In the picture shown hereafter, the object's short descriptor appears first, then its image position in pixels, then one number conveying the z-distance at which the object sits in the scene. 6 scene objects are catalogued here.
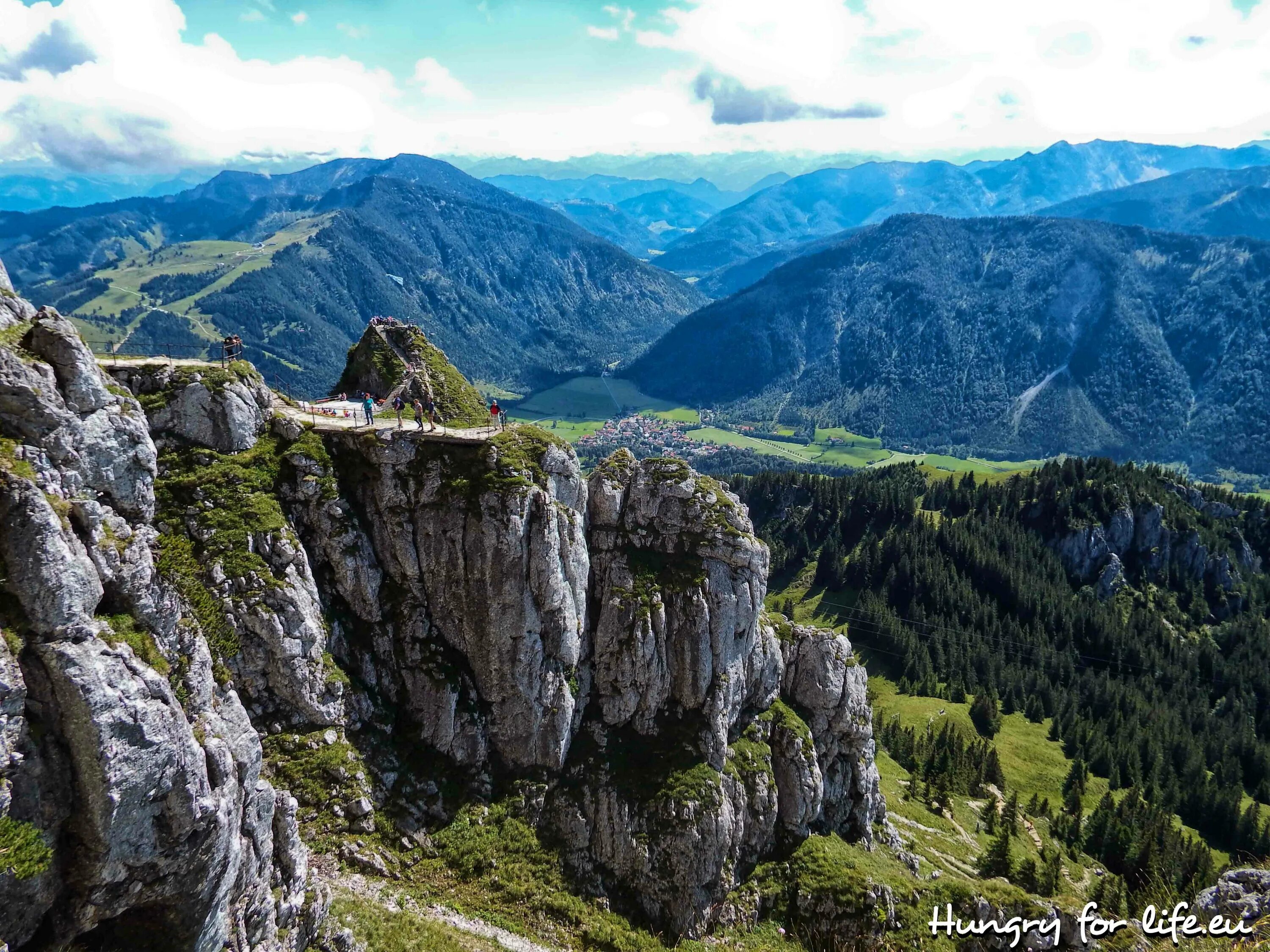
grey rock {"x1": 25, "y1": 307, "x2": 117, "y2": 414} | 33.72
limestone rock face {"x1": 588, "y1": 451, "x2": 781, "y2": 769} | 58.66
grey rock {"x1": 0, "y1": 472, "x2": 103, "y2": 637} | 27.42
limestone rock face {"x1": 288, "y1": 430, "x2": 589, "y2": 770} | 52.28
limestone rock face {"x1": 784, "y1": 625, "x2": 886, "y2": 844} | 66.31
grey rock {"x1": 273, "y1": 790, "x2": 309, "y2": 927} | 37.81
